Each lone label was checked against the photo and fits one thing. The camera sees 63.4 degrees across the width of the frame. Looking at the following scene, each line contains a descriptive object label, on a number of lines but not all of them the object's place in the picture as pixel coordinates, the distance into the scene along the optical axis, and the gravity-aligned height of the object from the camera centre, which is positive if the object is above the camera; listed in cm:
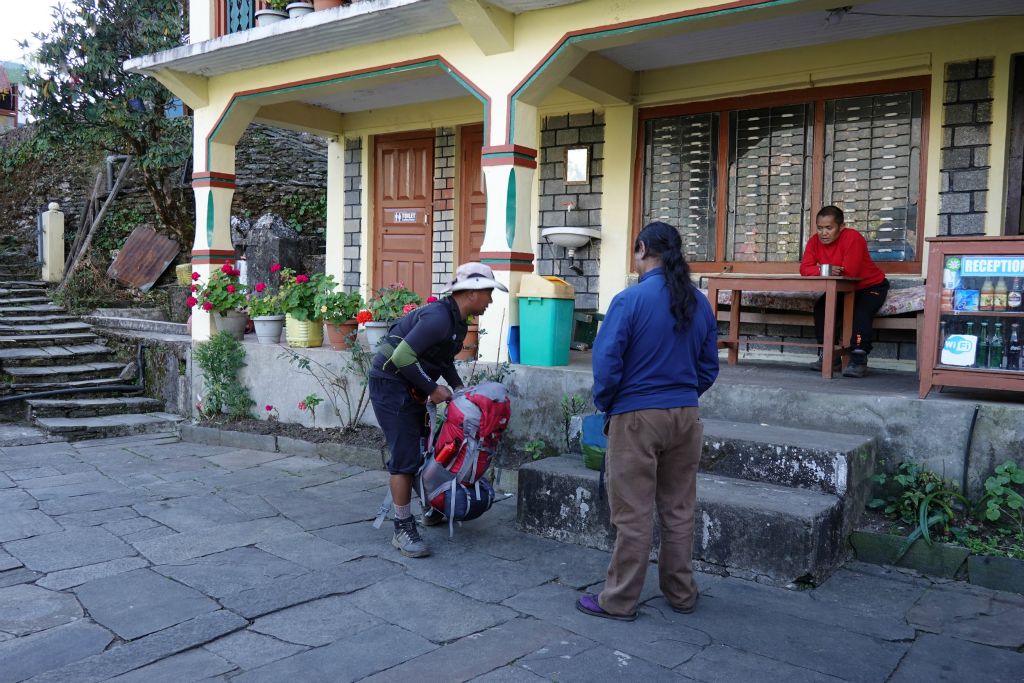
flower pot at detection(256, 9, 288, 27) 785 +251
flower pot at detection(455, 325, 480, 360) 711 -51
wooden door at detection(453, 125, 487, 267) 972 +103
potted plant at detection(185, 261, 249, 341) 882 -20
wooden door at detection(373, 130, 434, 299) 1019 +92
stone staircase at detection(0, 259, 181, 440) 891 -121
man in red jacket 627 +20
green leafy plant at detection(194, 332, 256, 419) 866 -102
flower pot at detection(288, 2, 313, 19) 759 +250
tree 1195 +281
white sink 849 +54
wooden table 597 +3
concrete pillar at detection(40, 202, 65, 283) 1345 +44
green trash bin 649 -26
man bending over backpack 454 -55
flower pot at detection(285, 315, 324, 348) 812 -50
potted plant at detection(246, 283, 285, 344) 855 -37
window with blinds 708 +111
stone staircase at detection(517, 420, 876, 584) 416 -113
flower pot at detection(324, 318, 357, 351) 785 -49
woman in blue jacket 362 -53
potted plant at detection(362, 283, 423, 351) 745 -25
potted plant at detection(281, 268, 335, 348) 808 -29
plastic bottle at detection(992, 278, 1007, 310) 470 +1
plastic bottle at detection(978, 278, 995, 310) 475 +1
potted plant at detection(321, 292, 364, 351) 775 -31
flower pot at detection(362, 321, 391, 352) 745 -41
